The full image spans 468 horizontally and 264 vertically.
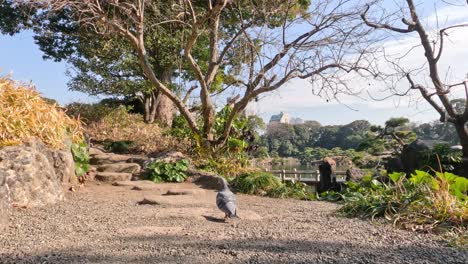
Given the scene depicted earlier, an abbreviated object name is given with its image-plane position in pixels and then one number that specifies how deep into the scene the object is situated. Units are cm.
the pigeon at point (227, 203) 313
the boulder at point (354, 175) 709
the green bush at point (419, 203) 308
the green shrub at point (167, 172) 600
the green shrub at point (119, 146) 805
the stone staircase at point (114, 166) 579
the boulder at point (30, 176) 361
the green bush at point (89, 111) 1028
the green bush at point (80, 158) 534
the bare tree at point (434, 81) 658
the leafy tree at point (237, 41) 659
